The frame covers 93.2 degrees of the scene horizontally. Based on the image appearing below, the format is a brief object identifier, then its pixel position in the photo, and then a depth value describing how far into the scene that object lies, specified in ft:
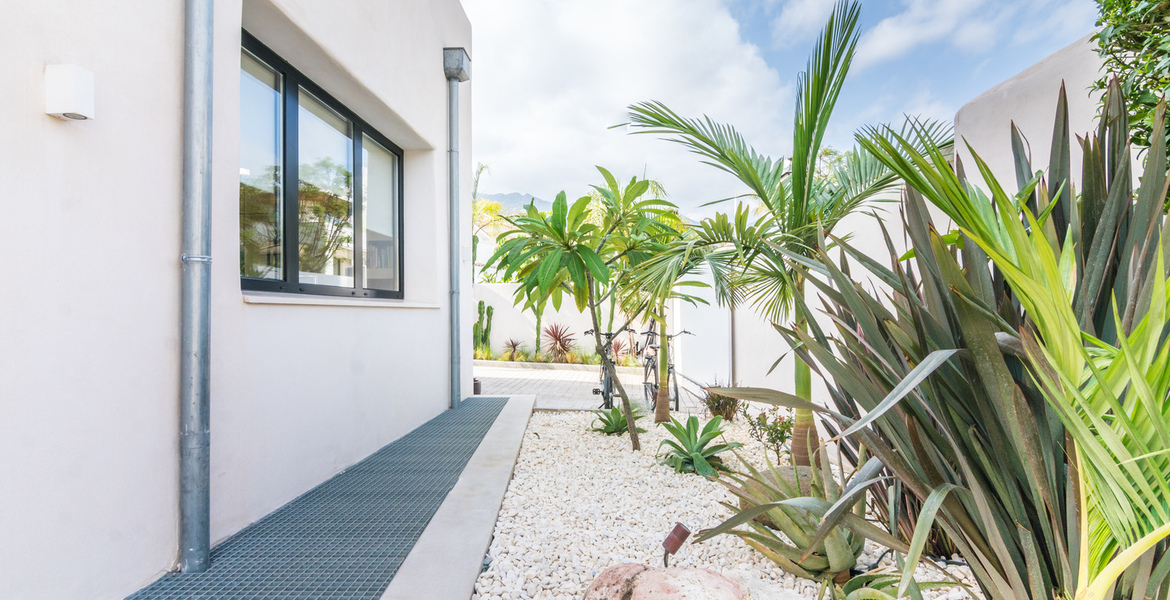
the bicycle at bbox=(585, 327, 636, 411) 17.38
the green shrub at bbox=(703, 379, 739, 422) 16.28
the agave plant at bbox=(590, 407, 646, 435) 13.83
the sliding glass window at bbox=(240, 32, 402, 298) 8.73
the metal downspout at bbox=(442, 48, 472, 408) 16.17
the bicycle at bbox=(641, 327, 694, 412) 19.08
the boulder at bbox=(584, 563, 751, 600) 4.42
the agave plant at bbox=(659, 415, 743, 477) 10.19
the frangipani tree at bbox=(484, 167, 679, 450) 10.34
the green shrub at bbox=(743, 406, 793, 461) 11.27
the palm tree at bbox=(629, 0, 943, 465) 7.90
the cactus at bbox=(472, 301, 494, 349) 38.11
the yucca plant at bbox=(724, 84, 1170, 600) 2.45
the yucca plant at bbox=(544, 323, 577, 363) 37.24
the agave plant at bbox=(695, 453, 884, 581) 5.29
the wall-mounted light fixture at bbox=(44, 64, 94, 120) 4.53
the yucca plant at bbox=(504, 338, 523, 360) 37.78
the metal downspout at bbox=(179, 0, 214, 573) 5.72
